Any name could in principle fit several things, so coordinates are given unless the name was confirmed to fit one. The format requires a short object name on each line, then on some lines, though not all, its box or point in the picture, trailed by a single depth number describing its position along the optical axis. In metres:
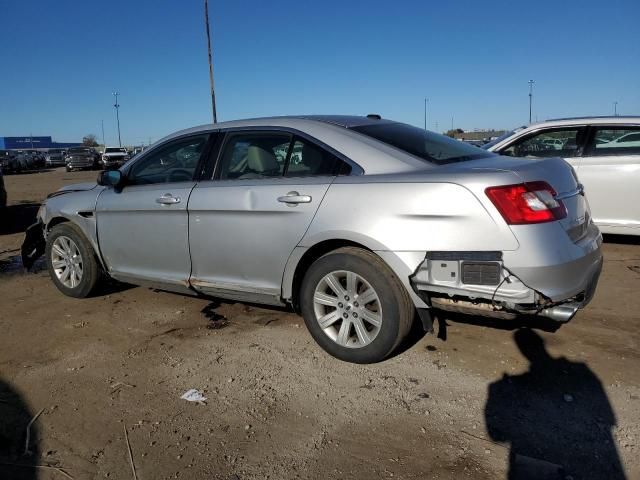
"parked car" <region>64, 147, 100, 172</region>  35.22
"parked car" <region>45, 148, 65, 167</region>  43.91
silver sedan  2.97
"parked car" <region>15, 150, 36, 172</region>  36.41
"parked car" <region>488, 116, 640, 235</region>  6.18
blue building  80.69
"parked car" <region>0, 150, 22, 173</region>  34.44
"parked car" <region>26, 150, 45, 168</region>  41.00
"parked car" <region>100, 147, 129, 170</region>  38.28
